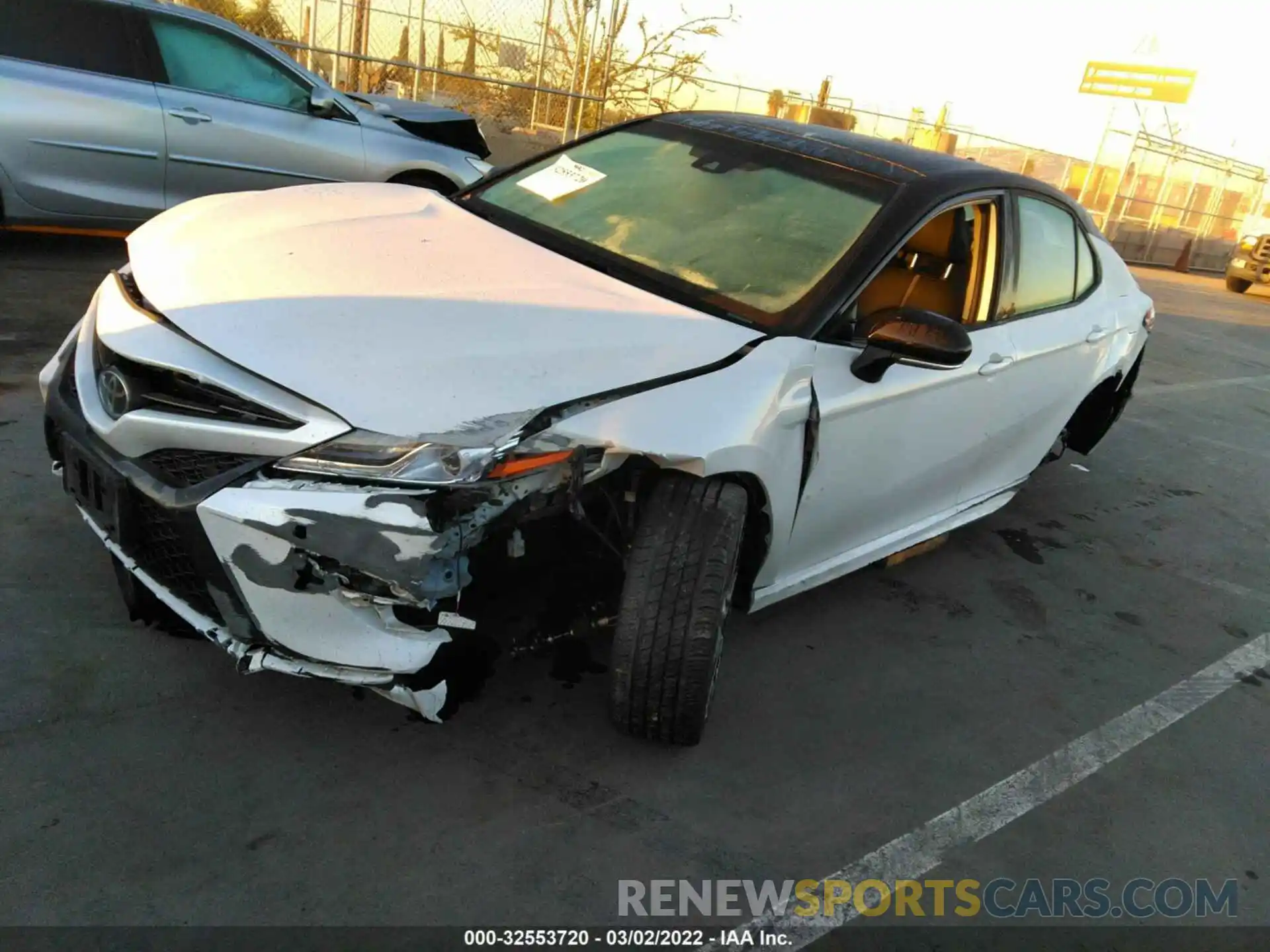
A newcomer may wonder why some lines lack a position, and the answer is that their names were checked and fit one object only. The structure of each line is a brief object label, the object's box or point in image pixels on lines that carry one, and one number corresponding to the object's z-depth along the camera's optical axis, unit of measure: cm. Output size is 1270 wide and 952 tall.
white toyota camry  203
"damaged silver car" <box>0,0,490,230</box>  538
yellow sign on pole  2833
